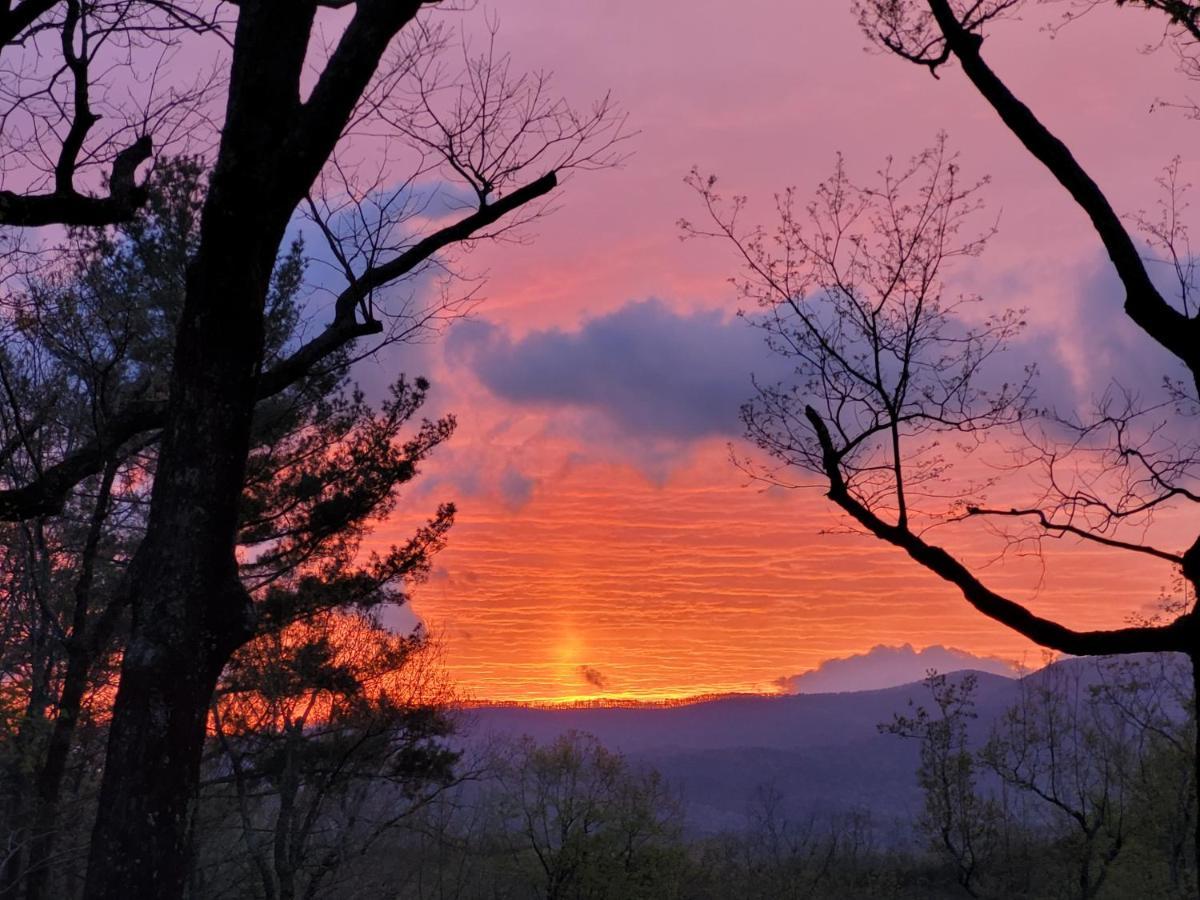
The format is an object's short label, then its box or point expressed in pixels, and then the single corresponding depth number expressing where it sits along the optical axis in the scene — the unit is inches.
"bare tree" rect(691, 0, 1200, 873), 247.4
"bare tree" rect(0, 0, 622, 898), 167.5
